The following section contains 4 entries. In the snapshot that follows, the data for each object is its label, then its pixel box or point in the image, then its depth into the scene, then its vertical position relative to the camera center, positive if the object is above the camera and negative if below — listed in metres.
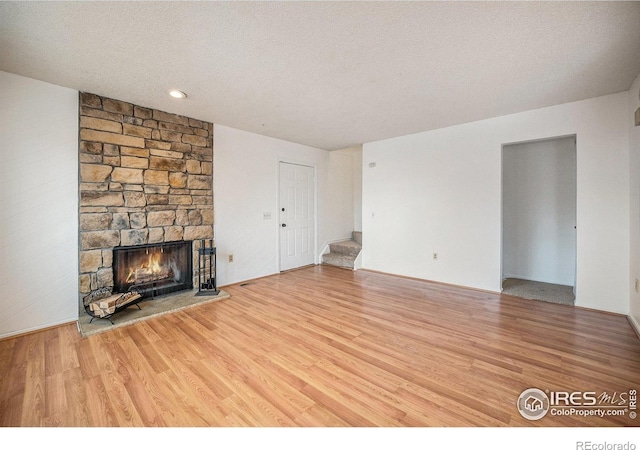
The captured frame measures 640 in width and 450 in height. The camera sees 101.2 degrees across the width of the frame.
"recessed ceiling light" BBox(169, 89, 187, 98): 2.91 +1.48
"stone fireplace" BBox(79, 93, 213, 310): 2.99 +0.44
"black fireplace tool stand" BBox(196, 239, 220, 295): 3.79 -0.66
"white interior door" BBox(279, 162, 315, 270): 5.17 +0.19
